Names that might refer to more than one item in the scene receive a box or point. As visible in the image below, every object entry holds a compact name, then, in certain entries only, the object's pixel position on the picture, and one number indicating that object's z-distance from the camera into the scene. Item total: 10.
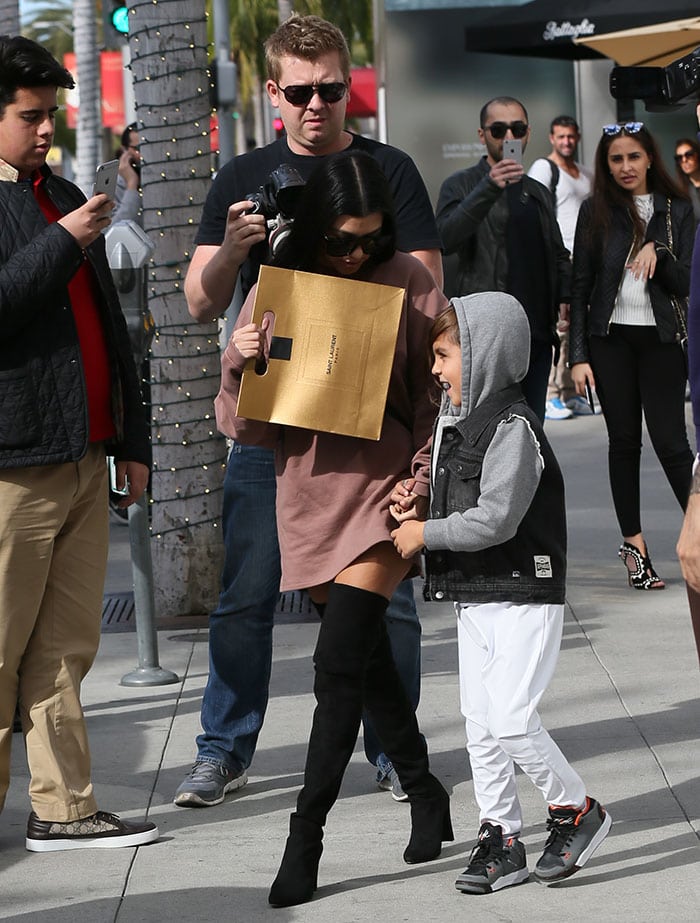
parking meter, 12.43
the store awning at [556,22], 23.27
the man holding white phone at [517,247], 14.67
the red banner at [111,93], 82.08
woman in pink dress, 7.36
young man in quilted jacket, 7.83
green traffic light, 25.89
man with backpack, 24.50
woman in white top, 13.98
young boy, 7.24
